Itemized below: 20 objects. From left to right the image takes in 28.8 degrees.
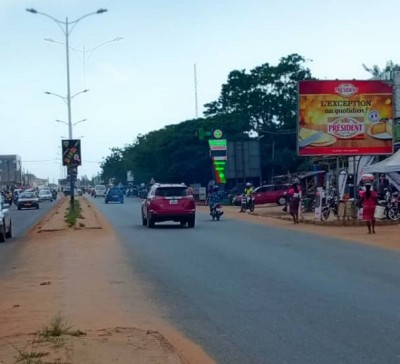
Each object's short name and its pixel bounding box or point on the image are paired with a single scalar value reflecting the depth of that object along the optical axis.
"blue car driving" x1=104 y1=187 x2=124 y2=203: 79.94
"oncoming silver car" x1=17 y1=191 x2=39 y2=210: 66.50
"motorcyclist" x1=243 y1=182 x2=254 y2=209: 47.44
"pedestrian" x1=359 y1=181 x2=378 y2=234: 24.67
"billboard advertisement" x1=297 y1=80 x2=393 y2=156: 31.81
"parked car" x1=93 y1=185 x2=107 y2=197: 120.38
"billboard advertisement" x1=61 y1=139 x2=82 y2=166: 37.00
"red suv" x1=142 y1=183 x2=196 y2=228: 30.47
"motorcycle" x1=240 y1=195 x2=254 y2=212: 47.44
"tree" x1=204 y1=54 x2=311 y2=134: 75.31
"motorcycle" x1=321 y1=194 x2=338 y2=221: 33.41
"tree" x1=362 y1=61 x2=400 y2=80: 74.12
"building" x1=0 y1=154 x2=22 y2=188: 167.55
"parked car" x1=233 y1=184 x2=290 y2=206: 56.41
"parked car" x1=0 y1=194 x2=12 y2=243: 26.24
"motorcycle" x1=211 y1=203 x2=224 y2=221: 36.78
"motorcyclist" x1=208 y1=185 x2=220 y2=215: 36.96
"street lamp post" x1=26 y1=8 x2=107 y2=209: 41.47
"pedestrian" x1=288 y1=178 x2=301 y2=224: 31.91
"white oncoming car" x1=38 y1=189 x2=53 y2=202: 100.88
